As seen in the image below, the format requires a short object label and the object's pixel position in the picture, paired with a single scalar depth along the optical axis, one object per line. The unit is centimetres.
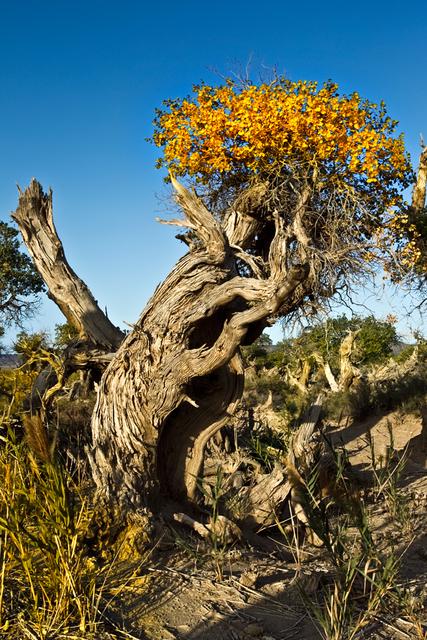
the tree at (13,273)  2216
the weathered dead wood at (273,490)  593
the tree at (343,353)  1675
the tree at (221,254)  574
